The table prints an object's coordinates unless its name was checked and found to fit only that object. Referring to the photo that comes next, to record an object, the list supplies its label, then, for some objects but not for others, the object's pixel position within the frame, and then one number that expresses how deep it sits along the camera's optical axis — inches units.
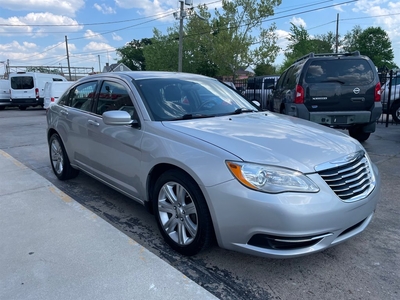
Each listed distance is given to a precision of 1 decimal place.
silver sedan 93.9
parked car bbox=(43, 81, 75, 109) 649.6
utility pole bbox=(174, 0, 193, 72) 802.8
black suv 257.6
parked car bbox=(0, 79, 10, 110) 828.6
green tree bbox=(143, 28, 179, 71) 1486.2
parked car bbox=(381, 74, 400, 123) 436.4
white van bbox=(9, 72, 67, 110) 806.5
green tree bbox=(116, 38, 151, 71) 2765.7
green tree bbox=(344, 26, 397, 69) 2113.8
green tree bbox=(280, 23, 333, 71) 1312.7
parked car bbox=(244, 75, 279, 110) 600.0
